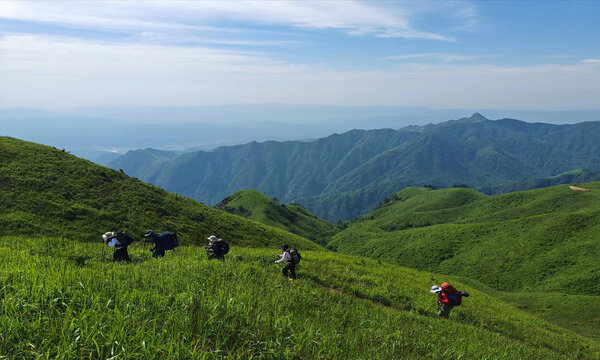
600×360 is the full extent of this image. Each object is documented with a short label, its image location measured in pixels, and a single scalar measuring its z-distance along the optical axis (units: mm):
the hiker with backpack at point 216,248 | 15055
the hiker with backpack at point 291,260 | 14711
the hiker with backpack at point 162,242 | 15195
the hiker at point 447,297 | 15141
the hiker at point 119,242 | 13703
